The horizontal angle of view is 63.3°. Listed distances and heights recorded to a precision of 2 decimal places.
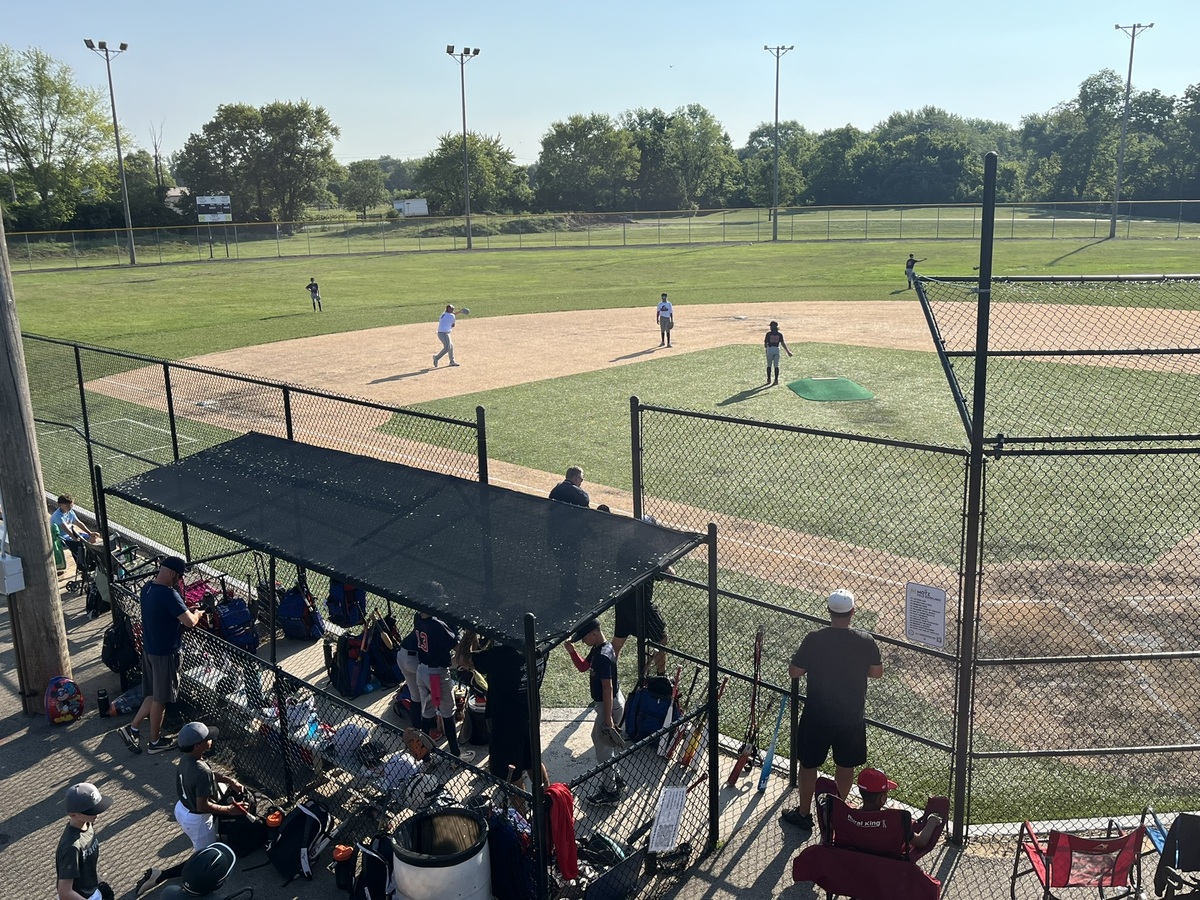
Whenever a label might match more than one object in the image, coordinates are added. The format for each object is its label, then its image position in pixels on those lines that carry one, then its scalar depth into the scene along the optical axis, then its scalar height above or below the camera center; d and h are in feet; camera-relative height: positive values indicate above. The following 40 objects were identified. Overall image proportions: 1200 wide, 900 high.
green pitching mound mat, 68.64 -12.46
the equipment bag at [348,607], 33.32 -12.61
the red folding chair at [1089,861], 18.04 -11.97
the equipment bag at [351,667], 29.99 -13.13
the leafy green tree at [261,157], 307.99 +23.78
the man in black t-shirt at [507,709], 22.56 -11.01
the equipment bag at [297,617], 34.06 -13.15
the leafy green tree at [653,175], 352.69 +15.82
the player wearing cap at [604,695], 24.41 -12.07
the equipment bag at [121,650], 30.96 -12.76
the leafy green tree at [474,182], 326.44 +14.93
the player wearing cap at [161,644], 27.12 -11.20
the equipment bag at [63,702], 29.01 -13.44
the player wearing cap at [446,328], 84.17 -8.56
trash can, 18.63 -12.00
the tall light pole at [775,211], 221.66 +0.96
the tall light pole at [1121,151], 202.68 +10.55
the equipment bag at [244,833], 22.82 -13.76
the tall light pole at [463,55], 210.79 +36.15
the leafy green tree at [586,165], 336.49 +19.47
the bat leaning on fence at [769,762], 24.45 -13.54
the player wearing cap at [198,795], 21.86 -12.38
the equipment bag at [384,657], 30.12 -12.98
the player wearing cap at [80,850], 19.06 -11.74
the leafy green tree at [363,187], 360.89 +17.90
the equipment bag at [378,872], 20.21 -13.03
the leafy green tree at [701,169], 354.95 +17.63
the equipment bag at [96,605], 37.09 -13.58
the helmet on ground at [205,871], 18.98 -12.11
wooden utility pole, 29.22 -9.01
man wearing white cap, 21.54 -10.34
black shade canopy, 20.63 -7.51
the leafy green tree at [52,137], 256.93 +27.60
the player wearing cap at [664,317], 89.97 -8.86
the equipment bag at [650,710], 26.27 -12.93
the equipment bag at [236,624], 31.30 -12.28
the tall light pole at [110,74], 193.47 +32.74
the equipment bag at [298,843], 21.94 -13.51
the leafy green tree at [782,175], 309.22 +12.98
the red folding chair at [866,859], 18.43 -12.17
